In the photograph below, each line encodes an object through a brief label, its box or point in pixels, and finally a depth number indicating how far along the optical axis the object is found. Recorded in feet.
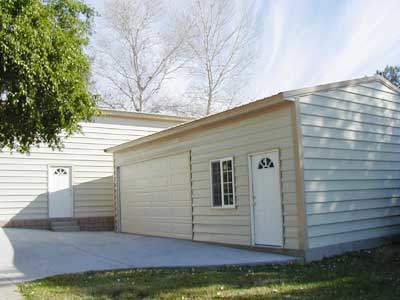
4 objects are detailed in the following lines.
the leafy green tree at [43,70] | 26.55
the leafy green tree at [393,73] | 82.64
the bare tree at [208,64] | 100.78
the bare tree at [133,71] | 101.55
